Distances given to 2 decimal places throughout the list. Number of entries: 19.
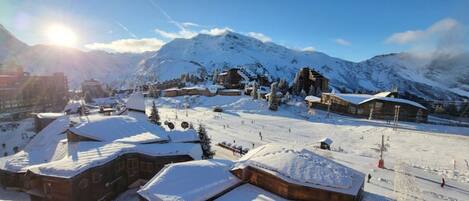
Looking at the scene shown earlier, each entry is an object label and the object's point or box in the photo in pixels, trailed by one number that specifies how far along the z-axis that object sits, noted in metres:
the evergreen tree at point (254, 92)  86.95
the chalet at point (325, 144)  40.66
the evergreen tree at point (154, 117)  46.19
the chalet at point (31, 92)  62.03
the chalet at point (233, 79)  116.56
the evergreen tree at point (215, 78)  129.98
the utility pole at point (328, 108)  67.51
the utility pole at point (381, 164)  32.50
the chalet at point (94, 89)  117.11
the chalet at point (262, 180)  19.16
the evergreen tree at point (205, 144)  33.69
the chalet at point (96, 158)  22.12
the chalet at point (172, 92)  106.39
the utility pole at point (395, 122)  52.99
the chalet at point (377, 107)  65.12
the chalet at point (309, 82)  102.94
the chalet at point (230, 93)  95.95
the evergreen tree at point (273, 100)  73.75
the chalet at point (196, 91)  99.60
